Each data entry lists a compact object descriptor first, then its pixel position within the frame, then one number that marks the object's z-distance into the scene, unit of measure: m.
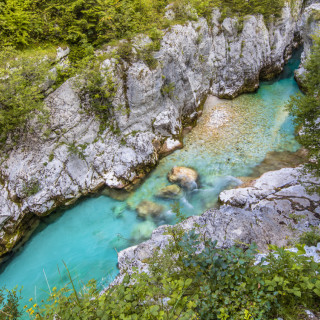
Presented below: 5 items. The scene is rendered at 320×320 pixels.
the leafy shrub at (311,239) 5.45
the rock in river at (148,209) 11.17
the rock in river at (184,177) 12.11
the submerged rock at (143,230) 10.34
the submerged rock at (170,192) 11.78
